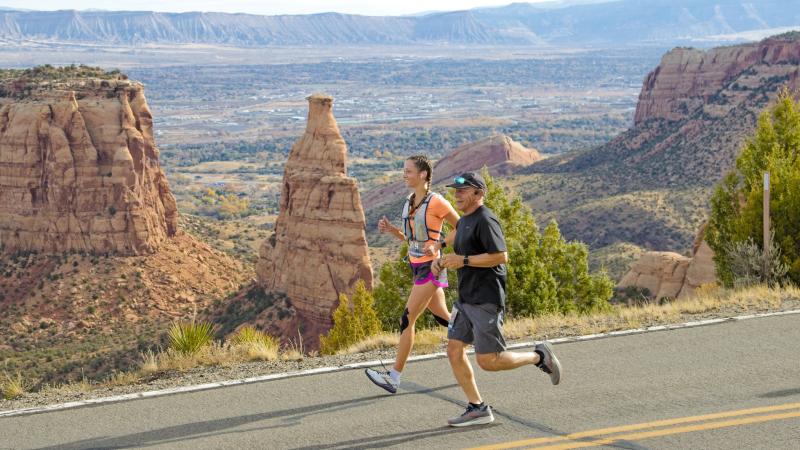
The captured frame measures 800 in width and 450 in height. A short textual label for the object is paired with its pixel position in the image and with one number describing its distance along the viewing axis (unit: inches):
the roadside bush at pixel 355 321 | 959.0
